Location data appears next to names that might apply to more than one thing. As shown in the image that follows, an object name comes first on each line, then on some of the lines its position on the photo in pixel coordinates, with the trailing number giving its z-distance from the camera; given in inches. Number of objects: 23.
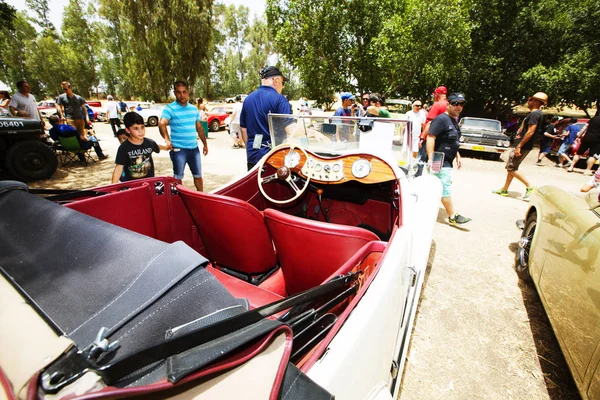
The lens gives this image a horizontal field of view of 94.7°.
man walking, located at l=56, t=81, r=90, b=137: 317.4
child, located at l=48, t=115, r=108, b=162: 261.9
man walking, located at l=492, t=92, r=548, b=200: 175.2
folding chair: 267.4
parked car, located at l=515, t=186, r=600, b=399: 57.2
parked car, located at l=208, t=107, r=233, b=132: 590.2
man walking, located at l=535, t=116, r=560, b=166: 387.9
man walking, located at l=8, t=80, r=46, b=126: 260.8
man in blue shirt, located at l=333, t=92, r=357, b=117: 251.3
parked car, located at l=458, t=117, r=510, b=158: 367.9
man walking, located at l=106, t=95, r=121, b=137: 445.1
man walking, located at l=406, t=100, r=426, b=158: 267.5
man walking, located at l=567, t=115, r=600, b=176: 266.1
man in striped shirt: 147.9
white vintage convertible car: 22.2
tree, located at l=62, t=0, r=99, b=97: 1306.6
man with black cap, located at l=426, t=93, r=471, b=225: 141.3
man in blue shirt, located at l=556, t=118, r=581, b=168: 360.8
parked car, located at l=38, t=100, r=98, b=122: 771.8
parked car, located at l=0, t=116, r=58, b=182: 221.5
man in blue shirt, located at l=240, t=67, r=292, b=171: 126.3
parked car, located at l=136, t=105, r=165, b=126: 642.2
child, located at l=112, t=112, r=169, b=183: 115.5
